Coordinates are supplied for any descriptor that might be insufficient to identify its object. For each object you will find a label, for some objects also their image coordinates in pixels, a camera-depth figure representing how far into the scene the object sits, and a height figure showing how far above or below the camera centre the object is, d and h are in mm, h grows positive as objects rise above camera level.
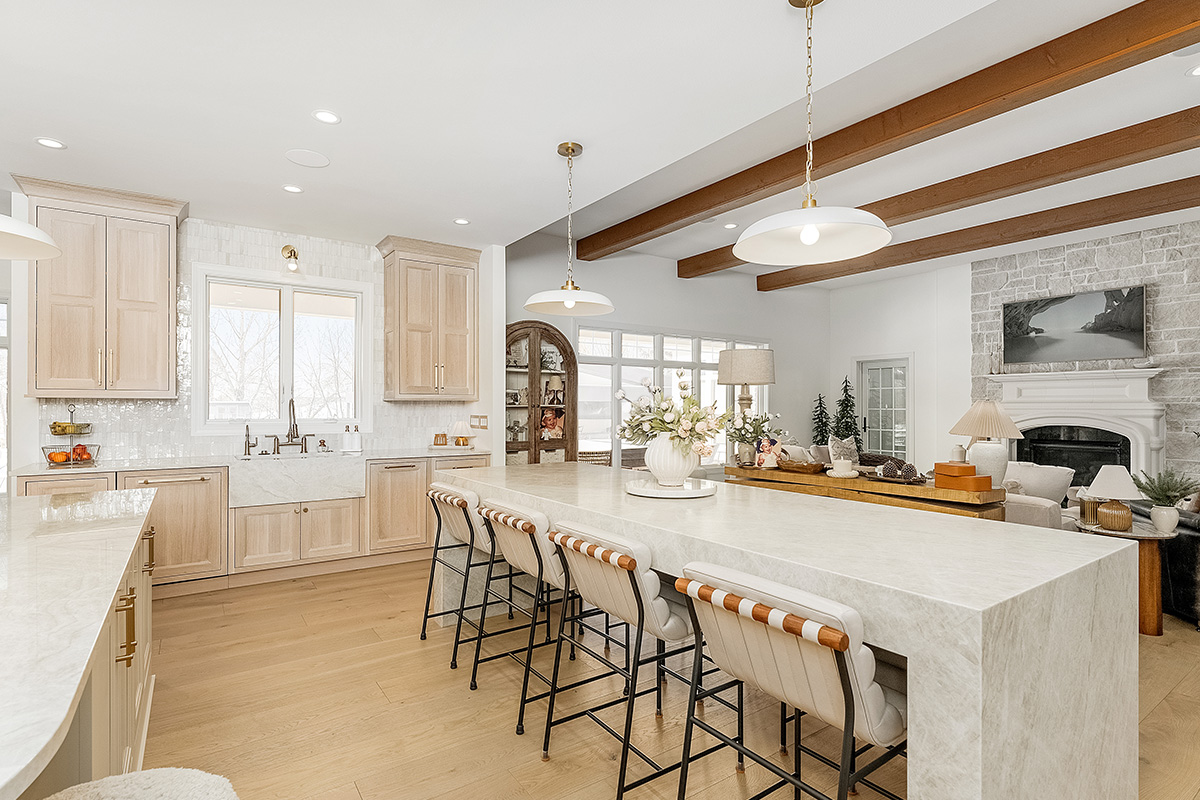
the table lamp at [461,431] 5430 -262
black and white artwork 6066 +765
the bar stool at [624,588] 1993 -639
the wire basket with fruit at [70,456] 4027 -363
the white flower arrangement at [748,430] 4602 -214
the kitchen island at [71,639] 859 -427
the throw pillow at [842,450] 4285 -336
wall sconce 5055 +1177
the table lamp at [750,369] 4977 +261
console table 3260 -543
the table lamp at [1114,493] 3574 -532
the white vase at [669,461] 2689 -259
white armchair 3699 -613
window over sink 4848 +406
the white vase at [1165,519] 3596 -683
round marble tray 2681 -397
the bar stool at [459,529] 3117 -702
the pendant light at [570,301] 3434 +564
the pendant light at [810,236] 2021 +607
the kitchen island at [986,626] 1309 -519
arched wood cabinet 6141 +54
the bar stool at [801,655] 1387 -615
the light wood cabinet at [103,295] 4012 +710
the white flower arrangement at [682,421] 2633 -84
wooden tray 4254 -457
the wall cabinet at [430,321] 5301 +705
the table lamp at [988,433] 3920 -201
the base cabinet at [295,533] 4484 -996
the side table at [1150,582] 3516 -1025
